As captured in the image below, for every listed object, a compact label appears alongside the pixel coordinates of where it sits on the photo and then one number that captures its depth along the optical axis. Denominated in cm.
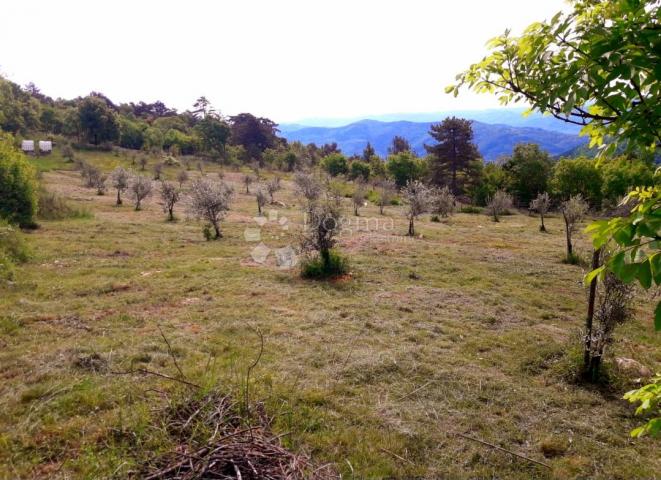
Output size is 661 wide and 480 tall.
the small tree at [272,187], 3656
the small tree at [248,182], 4334
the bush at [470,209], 4108
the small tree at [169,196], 2538
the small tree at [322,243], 1321
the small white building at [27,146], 4399
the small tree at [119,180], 2953
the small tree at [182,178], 4059
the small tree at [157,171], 4402
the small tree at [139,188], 2846
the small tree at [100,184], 3392
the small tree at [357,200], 3322
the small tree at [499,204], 3475
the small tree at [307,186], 2968
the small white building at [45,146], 4678
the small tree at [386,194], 3700
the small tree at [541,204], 2716
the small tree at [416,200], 2297
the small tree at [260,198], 3055
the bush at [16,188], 1784
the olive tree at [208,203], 1988
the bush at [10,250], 1094
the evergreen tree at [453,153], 4600
